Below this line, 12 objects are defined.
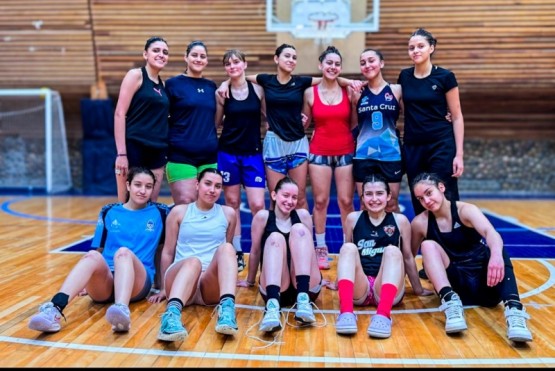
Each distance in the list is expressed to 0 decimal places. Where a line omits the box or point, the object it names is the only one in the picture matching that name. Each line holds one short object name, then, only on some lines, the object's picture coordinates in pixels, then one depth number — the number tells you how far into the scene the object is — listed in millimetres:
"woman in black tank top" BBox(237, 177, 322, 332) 3092
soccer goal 11367
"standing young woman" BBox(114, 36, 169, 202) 3869
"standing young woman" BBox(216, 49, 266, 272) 4230
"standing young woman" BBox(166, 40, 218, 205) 4016
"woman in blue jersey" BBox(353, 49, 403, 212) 3965
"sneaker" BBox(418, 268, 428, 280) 4250
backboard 8922
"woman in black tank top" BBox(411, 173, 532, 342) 3068
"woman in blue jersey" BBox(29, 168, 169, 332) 2926
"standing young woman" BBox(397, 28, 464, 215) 3824
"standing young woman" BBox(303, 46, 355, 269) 4238
